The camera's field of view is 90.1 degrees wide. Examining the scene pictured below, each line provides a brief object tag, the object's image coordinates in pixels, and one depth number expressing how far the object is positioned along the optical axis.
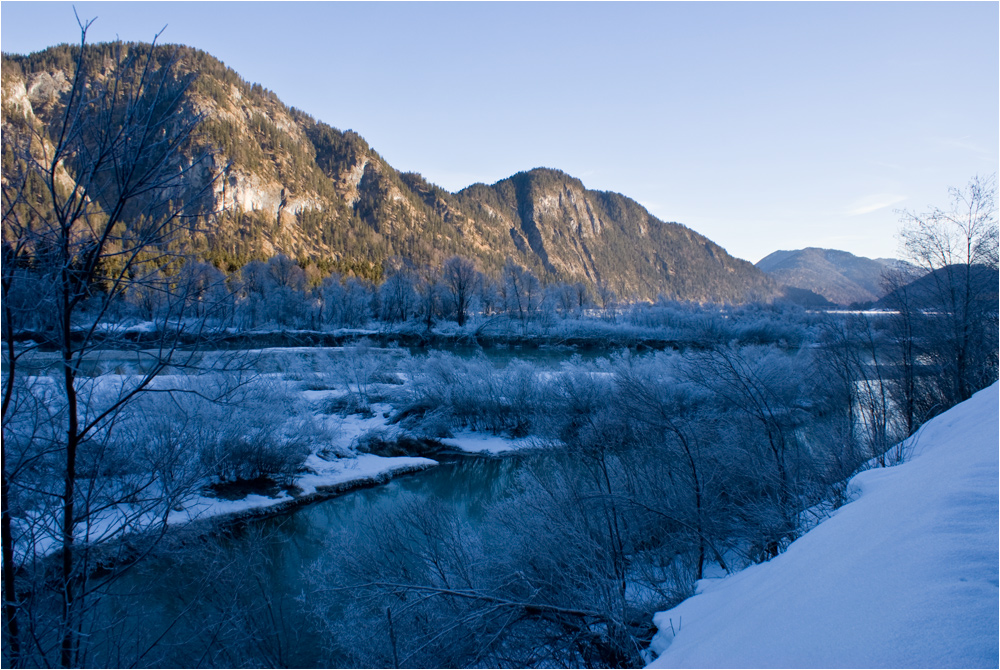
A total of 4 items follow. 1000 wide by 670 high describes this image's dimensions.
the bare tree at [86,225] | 3.00
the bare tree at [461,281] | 55.16
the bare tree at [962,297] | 15.57
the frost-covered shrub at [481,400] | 18.81
